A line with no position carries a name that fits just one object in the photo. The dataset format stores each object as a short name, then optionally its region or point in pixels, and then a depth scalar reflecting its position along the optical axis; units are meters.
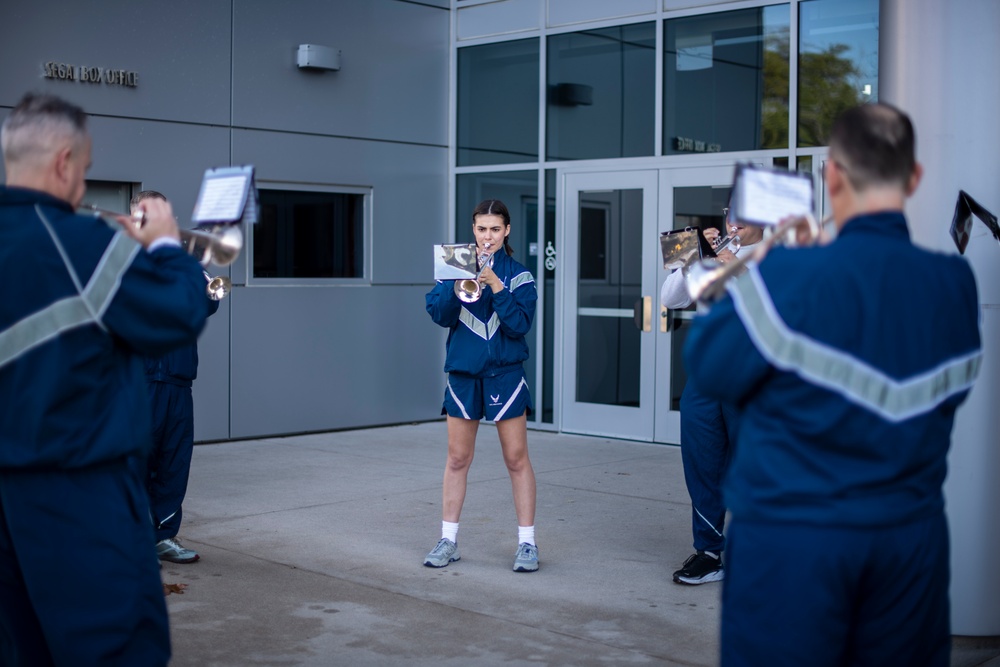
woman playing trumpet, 5.78
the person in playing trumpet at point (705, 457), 5.60
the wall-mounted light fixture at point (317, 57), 10.42
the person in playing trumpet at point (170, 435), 5.81
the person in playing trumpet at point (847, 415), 2.48
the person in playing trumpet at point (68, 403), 2.78
